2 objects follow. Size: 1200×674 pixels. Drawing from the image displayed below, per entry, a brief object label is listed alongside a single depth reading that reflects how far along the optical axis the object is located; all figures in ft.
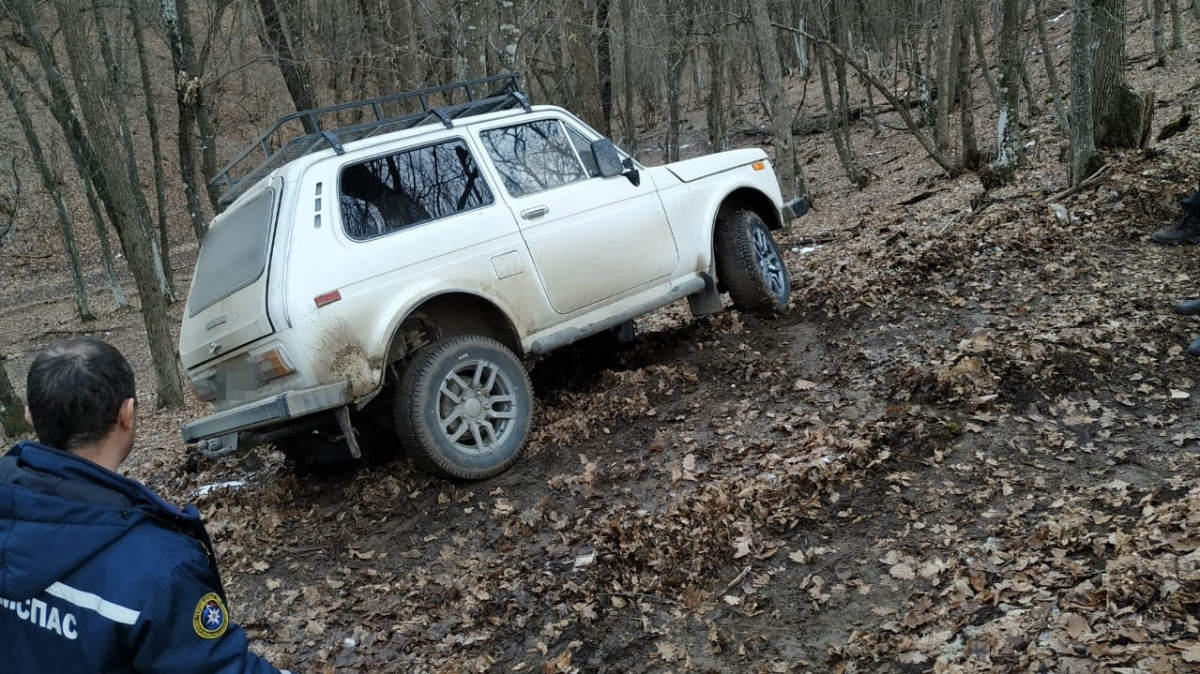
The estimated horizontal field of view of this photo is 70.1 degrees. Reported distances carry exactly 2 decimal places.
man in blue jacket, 5.68
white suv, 16.28
